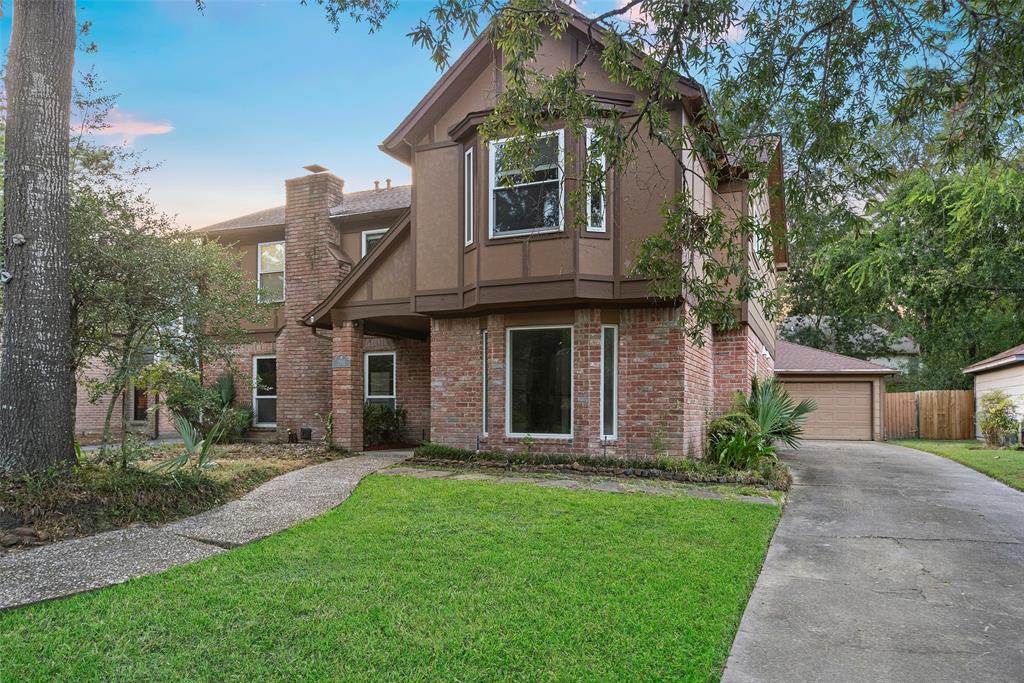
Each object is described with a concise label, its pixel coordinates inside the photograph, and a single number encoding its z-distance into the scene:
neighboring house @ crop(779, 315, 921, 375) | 34.41
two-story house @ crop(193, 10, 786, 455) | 10.16
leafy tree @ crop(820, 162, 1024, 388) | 14.38
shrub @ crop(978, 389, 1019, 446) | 18.72
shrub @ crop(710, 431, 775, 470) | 10.44
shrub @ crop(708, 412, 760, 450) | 11.23
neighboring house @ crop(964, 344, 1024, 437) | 19.53
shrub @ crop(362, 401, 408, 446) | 14.13
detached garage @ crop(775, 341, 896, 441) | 22.16
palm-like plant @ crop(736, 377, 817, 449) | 11.99
